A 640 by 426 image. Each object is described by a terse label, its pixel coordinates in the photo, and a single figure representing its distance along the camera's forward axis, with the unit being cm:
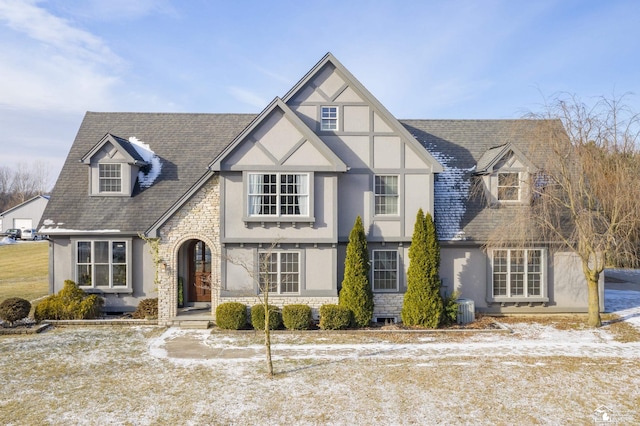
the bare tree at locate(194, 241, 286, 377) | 1580
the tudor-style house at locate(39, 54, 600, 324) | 1580
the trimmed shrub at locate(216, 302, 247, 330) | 1505
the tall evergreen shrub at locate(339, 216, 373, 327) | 1535
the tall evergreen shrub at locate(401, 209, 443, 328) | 1546
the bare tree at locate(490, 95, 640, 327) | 1441
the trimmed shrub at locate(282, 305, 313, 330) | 1520
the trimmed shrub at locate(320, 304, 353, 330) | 1503
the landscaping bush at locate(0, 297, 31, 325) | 1500
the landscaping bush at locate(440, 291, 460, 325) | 1571
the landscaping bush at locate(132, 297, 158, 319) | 1673
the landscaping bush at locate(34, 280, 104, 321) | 1605
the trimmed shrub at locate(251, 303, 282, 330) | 1505
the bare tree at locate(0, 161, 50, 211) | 12144
